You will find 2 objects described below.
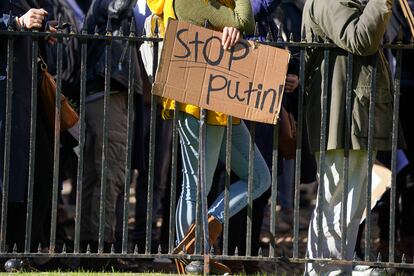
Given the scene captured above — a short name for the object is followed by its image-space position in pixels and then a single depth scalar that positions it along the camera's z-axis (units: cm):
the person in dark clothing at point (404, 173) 2230
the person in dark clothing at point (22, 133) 1650
